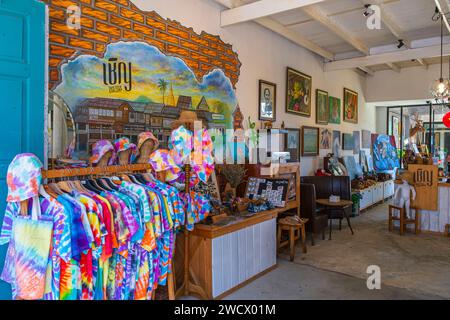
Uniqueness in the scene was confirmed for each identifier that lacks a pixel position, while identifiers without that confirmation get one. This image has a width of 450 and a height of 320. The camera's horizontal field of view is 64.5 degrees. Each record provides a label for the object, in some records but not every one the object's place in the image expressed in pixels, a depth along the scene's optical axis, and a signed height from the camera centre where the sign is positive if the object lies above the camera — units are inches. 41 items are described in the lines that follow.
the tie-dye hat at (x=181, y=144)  112.4 +3.7
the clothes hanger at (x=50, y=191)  83.2 -8.7
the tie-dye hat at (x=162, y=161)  107.7 -1.7
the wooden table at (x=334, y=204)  224.5 -30.5
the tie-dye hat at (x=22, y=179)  76.4 -5.2
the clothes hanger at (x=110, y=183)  97.3 -7.7
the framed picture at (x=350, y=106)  347.3 +51.1
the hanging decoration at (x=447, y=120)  300.4 +31.3
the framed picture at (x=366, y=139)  391.5 +19.3
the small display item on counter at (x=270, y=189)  180.4 -17.2
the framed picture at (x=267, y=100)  217.5 +34.8
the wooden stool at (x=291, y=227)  176.1 -35.5
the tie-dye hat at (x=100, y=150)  112.0 +1.7
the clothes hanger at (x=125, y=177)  103.2 -6.4
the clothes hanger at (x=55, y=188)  86.7 -8.2
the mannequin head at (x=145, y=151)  118.2 +1.5
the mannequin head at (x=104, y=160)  112.2 -1.5
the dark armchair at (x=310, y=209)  209.2 -31.3
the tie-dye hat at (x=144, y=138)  117.4 +5.7
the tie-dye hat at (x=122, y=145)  114.8 +3.3
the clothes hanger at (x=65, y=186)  89.1 -7.9
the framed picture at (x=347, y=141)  340.9 +14.9
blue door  92.0 +19.6
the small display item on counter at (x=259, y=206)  160.7 -23.1
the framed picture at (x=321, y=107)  290.6 +41.2
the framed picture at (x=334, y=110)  314.3 +41.6
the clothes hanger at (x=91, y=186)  93.2 -8.2
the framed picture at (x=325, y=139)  298.0 +15.0
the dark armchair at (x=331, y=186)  254.4 -21.3
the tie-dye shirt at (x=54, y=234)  77.5 -17.4
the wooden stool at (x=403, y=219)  234.7 -42.0
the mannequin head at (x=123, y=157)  115.4 -0.6
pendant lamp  223.6 +43.3
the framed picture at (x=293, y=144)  246.5 +8.8
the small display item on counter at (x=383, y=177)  374.3 -21.8
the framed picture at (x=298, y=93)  248.2 +46.2
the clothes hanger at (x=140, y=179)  106.0 -7.0
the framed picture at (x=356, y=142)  367.9 +15.1
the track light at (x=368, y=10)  197.1 +82.4
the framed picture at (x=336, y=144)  322.3 +11.1
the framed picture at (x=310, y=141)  270.4 +11.6
